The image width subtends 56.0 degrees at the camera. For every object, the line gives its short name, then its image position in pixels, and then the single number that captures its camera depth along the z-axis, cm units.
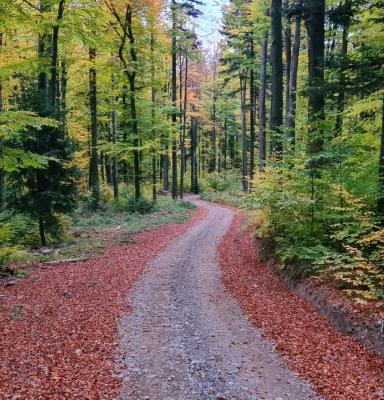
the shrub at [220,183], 4038
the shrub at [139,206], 2170
